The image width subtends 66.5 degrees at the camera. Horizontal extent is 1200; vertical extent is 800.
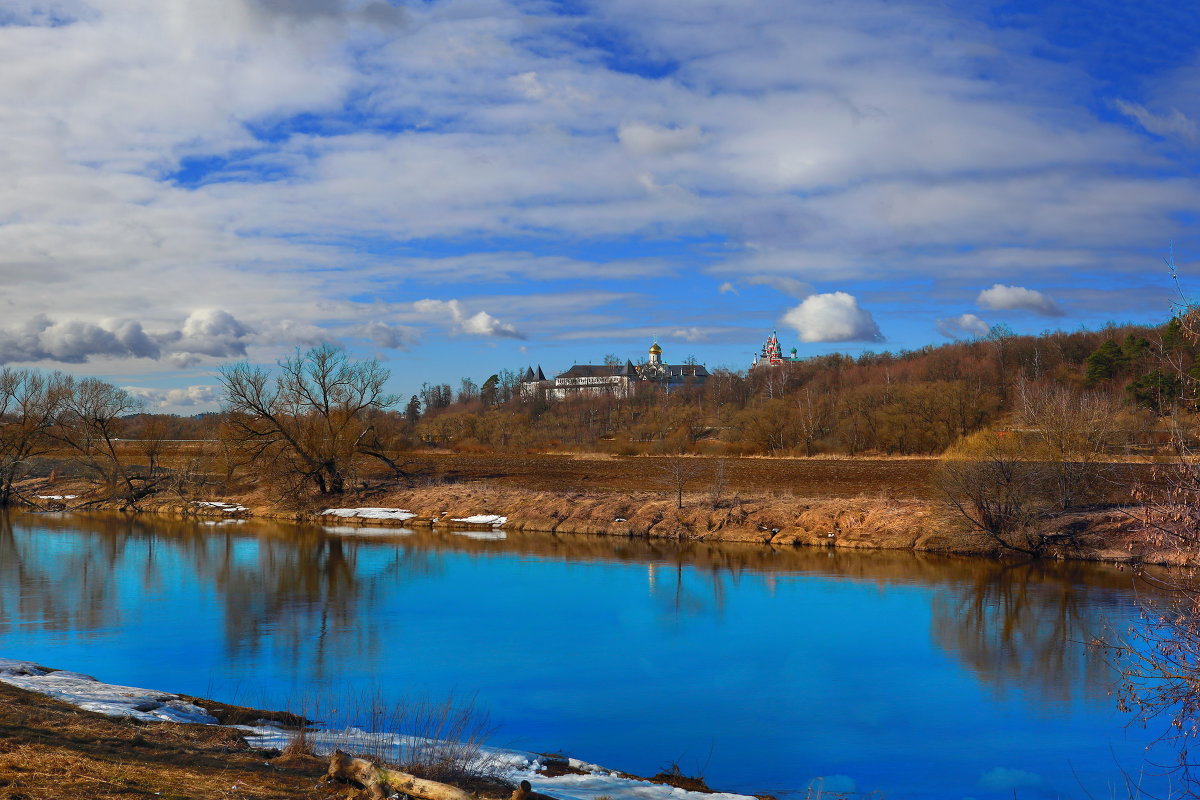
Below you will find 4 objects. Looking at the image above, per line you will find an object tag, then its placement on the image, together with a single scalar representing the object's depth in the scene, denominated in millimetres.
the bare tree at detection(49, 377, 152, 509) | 45562
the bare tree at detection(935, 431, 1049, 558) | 26391
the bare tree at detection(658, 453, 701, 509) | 34094
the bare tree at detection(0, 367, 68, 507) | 46562
